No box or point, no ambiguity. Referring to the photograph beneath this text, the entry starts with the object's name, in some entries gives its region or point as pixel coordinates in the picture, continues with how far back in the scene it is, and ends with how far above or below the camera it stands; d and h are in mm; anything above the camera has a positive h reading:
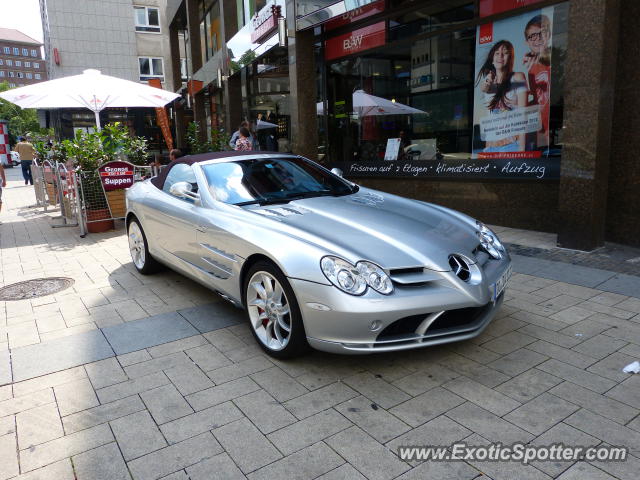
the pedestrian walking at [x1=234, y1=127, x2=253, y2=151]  11070 +249
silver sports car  3037 -754
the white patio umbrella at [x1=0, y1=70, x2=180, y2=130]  9704 +1291
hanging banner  20297 +1403
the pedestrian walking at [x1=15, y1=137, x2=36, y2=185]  17516 +191
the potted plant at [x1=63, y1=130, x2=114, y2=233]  8789 -415
